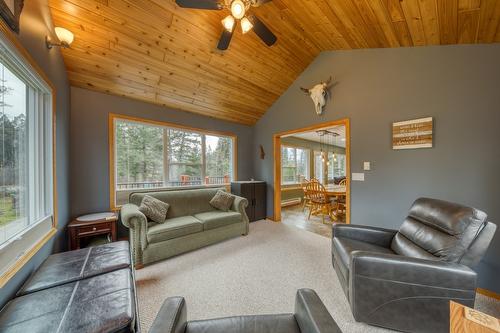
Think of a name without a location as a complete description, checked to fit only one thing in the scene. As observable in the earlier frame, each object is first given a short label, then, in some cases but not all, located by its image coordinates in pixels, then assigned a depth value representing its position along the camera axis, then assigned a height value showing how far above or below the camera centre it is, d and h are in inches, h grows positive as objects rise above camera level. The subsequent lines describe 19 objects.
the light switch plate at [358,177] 109.8 -6.9
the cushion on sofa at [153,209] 103.9 -23.4
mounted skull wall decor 123.3 +49.0
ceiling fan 66.9 +59.5
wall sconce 71.7 +52.8
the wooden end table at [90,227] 87.6 -29.1
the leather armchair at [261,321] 31.1 -29.7
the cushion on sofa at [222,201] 134.3 -24.7
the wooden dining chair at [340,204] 173.0 -36.6
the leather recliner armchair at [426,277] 49.9 -31.7
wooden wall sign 86.4 +15.4
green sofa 90.9 -32.6
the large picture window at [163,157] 122.3 +8.8
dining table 159.8 -22.5
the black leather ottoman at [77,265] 46.9 -28.7
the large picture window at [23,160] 49.8 +3.7
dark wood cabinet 161.0 -25.0
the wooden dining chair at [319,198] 170.7 -30.9
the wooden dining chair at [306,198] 193.4 -34.3
